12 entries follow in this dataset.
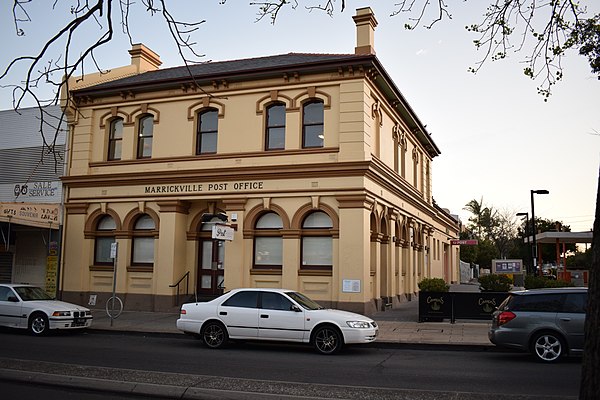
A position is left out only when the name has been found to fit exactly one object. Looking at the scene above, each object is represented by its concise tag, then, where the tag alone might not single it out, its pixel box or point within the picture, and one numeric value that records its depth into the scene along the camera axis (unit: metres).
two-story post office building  19.75
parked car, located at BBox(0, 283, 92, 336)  15.95
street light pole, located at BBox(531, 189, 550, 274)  29.33
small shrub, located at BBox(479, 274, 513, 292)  18.22
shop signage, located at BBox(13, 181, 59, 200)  24.53
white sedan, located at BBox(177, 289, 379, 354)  13.17
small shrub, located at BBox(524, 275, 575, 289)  18.75
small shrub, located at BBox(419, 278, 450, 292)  18.36
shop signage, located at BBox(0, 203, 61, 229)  20.58
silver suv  11.89
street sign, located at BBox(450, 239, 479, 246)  43.26
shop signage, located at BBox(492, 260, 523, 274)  26.47
